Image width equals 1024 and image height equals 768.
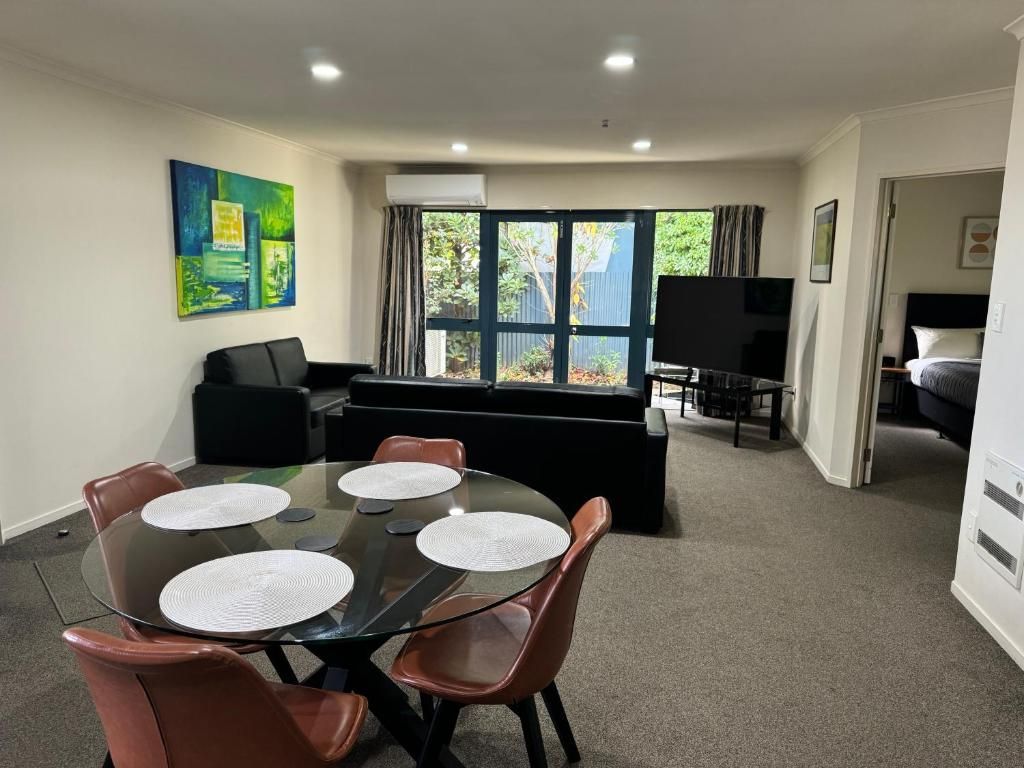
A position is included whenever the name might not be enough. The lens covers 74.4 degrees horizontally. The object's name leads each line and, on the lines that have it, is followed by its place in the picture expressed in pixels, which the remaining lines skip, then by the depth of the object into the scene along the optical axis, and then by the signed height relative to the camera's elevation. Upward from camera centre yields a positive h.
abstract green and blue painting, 4.65 +0.32
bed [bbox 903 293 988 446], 5.53 -0.62
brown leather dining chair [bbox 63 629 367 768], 1.19 -0.80
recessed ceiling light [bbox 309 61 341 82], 3.51 +1.14
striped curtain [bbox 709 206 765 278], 6.62 +0.54
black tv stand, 5.70 -0.80
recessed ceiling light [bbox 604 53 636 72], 3.30 +1.14
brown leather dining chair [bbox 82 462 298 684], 2.12 -0.70
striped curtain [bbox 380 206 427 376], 7.19 -0.08
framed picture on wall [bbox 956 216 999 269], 6.68 +0.59
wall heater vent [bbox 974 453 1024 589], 2.60 -0.87
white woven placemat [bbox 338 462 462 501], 2.28 -0.68
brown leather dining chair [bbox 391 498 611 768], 1.63 -0.96
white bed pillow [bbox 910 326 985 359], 6.54 -0.40
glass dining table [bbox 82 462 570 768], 1.49 -0.72
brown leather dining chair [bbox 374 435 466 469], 2.72 -0.66
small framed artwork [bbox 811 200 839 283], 4.95 +0.44
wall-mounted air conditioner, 6.80 +1.01
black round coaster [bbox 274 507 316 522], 2.04 -0.70
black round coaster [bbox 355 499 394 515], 2.11 -0.69
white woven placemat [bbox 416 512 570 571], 1.77 -0.69
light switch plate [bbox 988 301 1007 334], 2.78 -0.06
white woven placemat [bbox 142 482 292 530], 1.98 -0.69
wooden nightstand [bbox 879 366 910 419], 6.75 -0.83
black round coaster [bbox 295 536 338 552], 1.82 -0.70
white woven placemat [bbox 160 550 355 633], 1.44 -0.70
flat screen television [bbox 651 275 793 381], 5.71 -0.25
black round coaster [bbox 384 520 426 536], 1.94 -0.69
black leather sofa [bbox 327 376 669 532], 3.64 -0.78
